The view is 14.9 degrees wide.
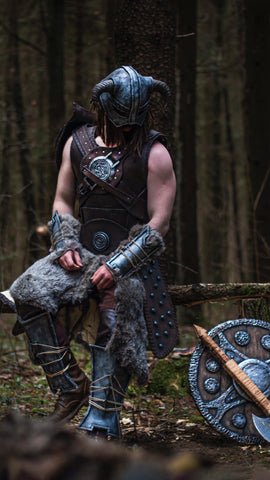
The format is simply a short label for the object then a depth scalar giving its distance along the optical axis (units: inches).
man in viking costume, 217.9
